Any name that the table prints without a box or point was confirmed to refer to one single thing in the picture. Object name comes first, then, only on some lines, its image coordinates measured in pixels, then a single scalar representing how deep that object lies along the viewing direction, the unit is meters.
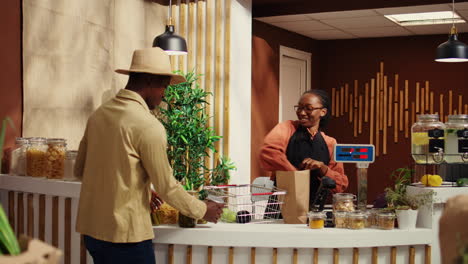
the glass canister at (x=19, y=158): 3.93
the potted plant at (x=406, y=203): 2.87
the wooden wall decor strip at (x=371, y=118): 9.02
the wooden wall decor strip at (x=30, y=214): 3.79
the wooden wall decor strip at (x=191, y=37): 6.59
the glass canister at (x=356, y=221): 2.86
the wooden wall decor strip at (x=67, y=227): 3.48
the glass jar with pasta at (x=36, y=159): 3.78
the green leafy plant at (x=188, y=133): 6.04
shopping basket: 3.05
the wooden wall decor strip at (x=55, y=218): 3.58
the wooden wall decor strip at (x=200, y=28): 6.54
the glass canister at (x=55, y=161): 3.71
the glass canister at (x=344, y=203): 2.97
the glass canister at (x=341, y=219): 2.89
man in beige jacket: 2.50
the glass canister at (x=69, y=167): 3.60
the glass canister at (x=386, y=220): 2.85
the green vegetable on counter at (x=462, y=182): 2.95
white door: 8.45
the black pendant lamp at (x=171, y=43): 5.27
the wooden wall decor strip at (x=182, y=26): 6.64
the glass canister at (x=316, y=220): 2.87
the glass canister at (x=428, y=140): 2.96
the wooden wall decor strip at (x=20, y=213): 3.89
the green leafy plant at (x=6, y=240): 1.38
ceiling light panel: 7.33
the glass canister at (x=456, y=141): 2.95
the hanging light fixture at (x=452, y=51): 5.57
